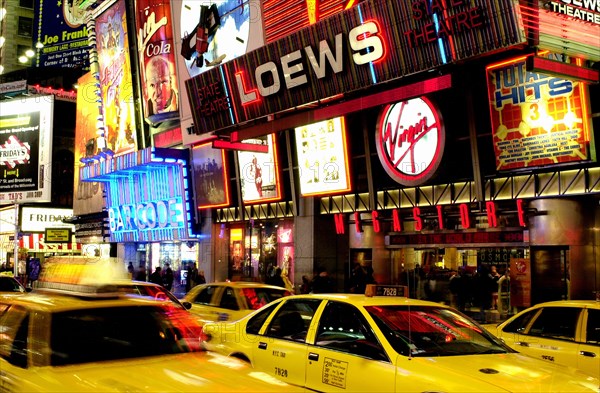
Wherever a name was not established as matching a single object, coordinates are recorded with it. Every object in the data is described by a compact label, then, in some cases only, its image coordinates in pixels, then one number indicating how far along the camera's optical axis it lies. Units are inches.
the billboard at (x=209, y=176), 1114.7
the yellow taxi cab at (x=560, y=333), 327.9
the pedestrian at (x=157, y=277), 1147.9
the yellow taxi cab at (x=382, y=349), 241.6
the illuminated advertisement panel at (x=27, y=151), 1545.3
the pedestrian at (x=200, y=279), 1081.4
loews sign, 534.6
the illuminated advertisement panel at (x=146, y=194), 1218.6
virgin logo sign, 759.1
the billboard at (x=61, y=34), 1882.5
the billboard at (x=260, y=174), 1004.6
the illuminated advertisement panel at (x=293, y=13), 787.4
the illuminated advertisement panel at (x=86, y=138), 1599.4
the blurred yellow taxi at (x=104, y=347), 199.9
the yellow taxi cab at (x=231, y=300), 514.9
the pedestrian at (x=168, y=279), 1203.1
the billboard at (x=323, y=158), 869.2
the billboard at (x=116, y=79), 1397.6
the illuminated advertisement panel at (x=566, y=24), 462.3
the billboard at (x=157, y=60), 1226.0
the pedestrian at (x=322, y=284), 806.5
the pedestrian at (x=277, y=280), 950.9
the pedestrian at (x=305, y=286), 895.7
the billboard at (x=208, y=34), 884.0
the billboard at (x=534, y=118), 617.6
